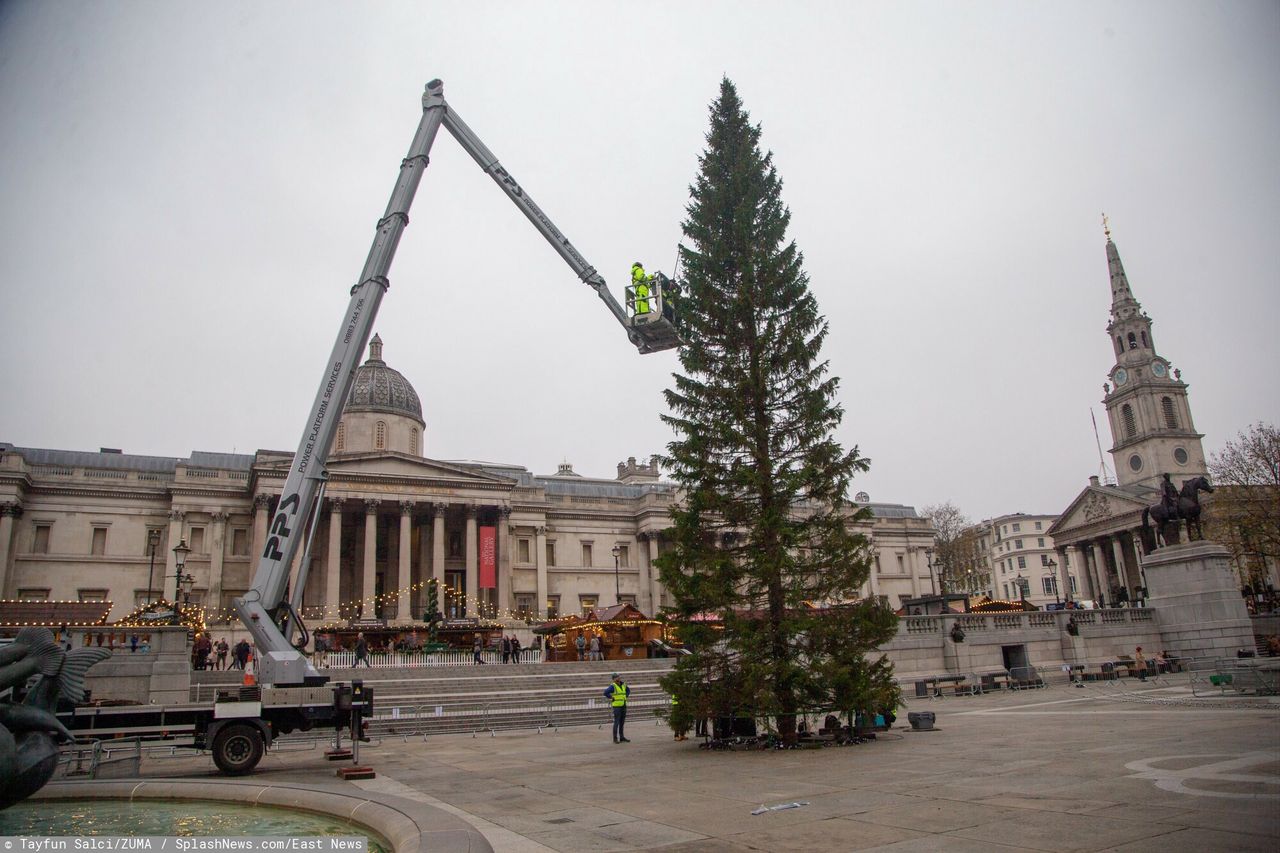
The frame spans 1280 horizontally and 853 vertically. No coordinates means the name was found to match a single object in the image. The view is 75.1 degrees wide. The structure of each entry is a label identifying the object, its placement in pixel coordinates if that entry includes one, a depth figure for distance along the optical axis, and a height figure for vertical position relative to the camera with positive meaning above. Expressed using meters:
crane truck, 15.68 +1.41
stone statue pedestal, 35.31 +0.68
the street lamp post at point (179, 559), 31.98 +4.82
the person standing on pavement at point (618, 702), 20.20 -1.13
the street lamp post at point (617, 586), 62.96 +5.35
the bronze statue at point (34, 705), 7.34 -0.15
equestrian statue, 36.09 +4.69
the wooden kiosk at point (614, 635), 45.59 +1.03
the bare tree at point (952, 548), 90.81 +9.15
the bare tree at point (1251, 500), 47.88 +6.72
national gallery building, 56.31 +10.05
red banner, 59.53 +7.05
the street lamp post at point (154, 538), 55.40 +9.36
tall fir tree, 17.50 +3.50
